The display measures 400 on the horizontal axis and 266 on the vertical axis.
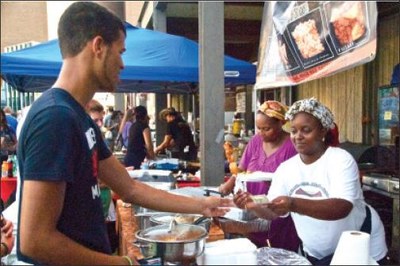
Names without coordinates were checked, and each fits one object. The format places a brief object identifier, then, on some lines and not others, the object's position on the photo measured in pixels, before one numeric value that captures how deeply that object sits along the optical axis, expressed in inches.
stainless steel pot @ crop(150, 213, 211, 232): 78.8
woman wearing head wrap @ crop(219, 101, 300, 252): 107.0
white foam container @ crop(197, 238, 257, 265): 53.8
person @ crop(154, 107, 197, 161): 291.4
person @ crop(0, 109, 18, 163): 220.5
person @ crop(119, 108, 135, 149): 342.3
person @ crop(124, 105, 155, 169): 246.5
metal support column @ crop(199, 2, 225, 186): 120.4
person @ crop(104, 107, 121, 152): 463.2
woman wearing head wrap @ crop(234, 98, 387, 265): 73.8
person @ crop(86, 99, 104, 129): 213.0
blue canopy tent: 186.2
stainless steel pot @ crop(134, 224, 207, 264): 58.7
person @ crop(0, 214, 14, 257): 80.0
